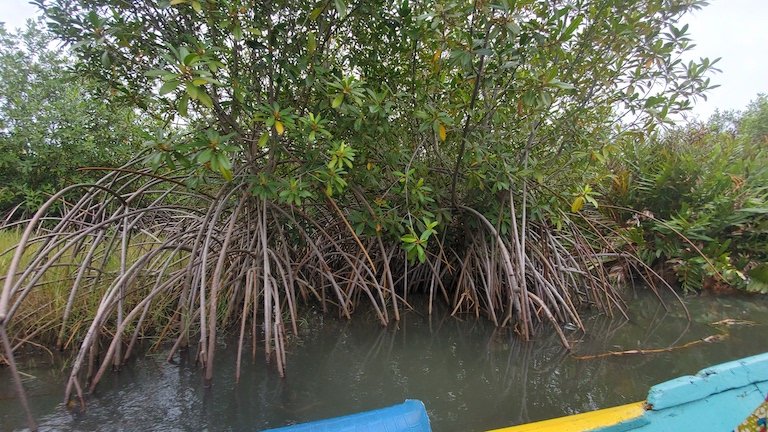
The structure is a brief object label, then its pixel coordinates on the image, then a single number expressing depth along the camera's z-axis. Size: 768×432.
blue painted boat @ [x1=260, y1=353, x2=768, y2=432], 1.20
